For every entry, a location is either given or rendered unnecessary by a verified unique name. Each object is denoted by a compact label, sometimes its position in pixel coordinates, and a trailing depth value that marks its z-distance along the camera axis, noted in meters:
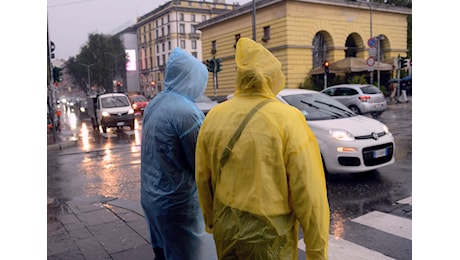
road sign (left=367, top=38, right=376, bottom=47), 32.78
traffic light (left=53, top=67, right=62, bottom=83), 20.48
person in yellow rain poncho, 1.98
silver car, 20.41
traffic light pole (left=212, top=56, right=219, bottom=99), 26.47
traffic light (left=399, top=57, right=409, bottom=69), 31.30
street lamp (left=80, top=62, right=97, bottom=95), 69.80
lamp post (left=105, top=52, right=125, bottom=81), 69.45
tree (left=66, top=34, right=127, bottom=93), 72.12
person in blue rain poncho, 2.70
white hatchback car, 6.75
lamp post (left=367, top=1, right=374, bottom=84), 37.04
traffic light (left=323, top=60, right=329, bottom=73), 27.66
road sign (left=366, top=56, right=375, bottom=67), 26.86
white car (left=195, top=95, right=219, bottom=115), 15.86
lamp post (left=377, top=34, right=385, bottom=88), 31.93
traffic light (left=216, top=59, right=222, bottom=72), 26.62
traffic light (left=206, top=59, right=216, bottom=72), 26.45
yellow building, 33.44
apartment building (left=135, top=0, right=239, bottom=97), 83.56
